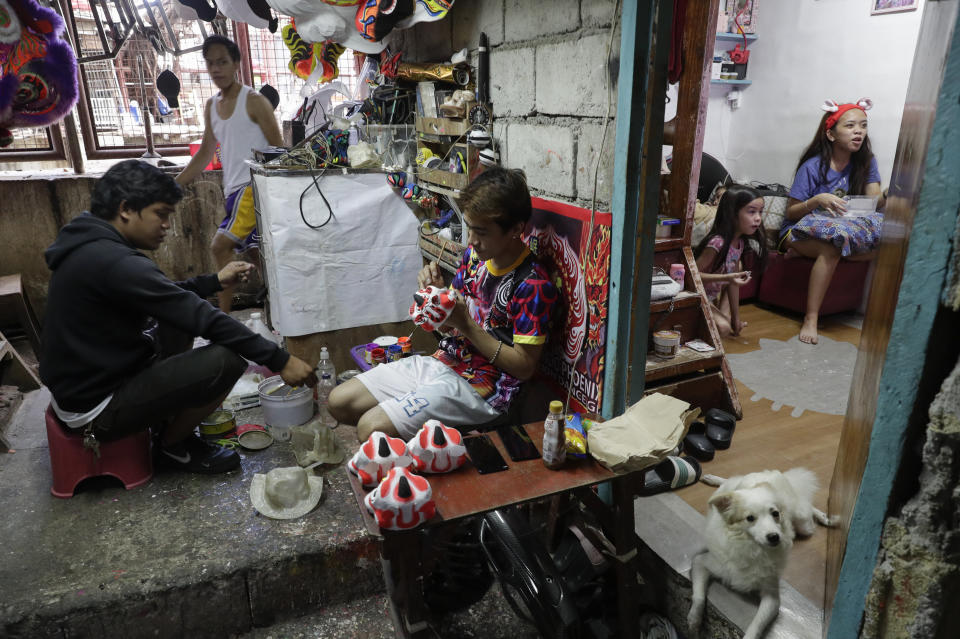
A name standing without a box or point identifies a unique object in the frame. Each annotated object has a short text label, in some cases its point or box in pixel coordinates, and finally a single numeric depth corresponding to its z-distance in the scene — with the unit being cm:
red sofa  470
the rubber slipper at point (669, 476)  248
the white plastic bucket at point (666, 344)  299
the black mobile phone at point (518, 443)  199
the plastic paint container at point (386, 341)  335
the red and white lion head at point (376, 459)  179
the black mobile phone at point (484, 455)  192
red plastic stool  250
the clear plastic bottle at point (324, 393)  343
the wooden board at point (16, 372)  368
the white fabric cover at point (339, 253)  354
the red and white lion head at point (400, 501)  158
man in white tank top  434
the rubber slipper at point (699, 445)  279
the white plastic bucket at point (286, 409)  322
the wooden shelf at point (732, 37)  579
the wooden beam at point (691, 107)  303
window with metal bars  519
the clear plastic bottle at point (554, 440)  186
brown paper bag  182
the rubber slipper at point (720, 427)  288
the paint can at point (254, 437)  303
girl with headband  441
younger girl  407
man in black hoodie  236
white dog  181
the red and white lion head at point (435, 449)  185
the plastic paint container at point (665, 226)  332
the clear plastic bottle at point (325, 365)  349
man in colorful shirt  226
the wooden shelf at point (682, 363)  293
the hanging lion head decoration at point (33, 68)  422
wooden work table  171
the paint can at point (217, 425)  306
